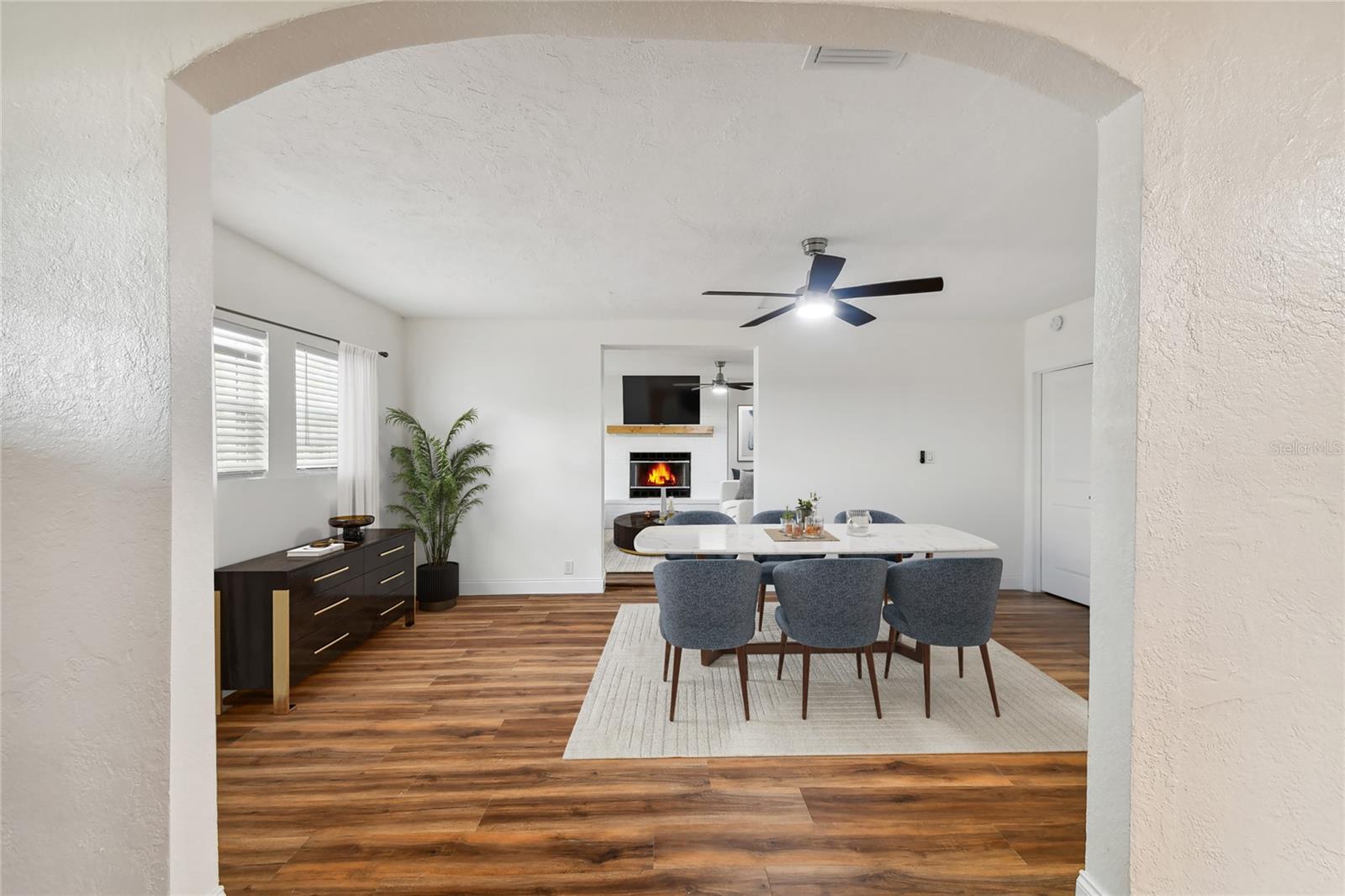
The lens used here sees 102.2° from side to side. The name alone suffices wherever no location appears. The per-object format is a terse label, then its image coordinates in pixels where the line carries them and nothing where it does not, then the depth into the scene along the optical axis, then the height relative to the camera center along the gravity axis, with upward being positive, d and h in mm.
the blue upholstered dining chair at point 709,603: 2660 -785
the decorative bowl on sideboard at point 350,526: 3589 -555
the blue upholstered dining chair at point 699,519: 4105 -559
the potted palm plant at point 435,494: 4609 -446
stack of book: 3197 -652
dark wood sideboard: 2812 -966
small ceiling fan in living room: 7611 +889
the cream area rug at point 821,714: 2490 -1370
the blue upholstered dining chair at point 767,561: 3916 -858
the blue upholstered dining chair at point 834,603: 2637 -769
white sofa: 6246 -739
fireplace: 8852 -456
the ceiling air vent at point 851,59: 1547 +1128
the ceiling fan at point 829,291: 2684 +827
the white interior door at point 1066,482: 4594 -297
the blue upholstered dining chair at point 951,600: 2656 -761
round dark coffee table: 6922 -1062
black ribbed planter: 4586 -1223
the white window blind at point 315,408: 3660 +245
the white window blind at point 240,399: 3020 +255
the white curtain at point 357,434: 3971 +76
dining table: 3043 -574
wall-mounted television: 8516 +702
